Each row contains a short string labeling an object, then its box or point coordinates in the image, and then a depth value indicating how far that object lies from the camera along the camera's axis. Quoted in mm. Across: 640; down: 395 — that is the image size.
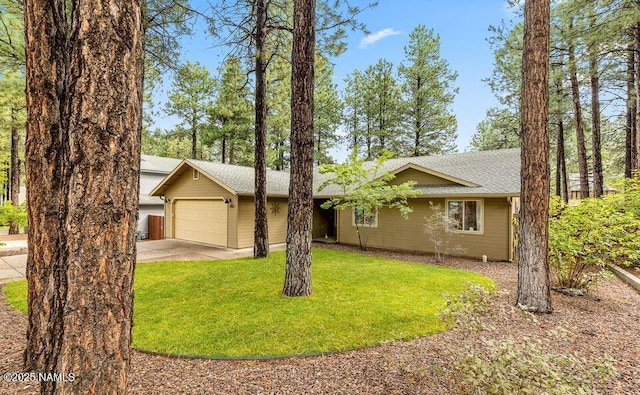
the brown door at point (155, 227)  14694
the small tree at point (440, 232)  9969
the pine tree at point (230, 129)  19531
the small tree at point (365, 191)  10023
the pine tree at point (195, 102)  19922
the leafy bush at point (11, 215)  8241
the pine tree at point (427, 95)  19319
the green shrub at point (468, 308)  2902
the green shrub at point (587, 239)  5430
